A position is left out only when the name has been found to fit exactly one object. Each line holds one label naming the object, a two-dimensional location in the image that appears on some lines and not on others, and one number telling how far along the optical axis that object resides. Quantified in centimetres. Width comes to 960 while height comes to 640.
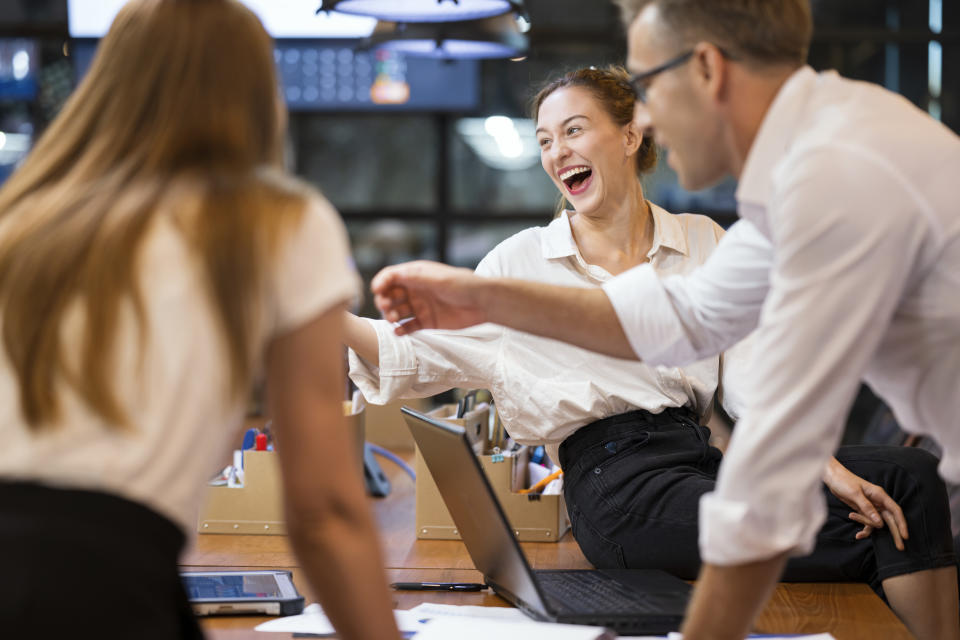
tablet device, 274
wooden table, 273
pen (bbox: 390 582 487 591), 291
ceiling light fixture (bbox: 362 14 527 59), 398
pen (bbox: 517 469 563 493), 340
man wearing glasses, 238
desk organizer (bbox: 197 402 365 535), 332
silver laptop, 268
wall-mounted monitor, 712
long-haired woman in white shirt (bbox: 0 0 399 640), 225
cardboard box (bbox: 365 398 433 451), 410
